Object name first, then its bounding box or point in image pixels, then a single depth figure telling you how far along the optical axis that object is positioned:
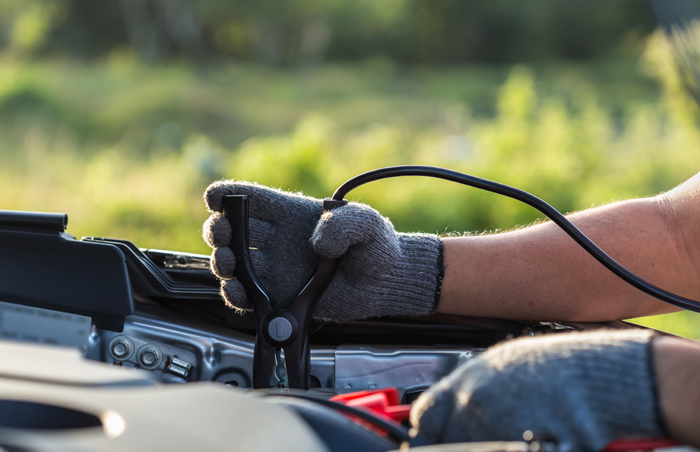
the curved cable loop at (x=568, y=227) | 0.96
